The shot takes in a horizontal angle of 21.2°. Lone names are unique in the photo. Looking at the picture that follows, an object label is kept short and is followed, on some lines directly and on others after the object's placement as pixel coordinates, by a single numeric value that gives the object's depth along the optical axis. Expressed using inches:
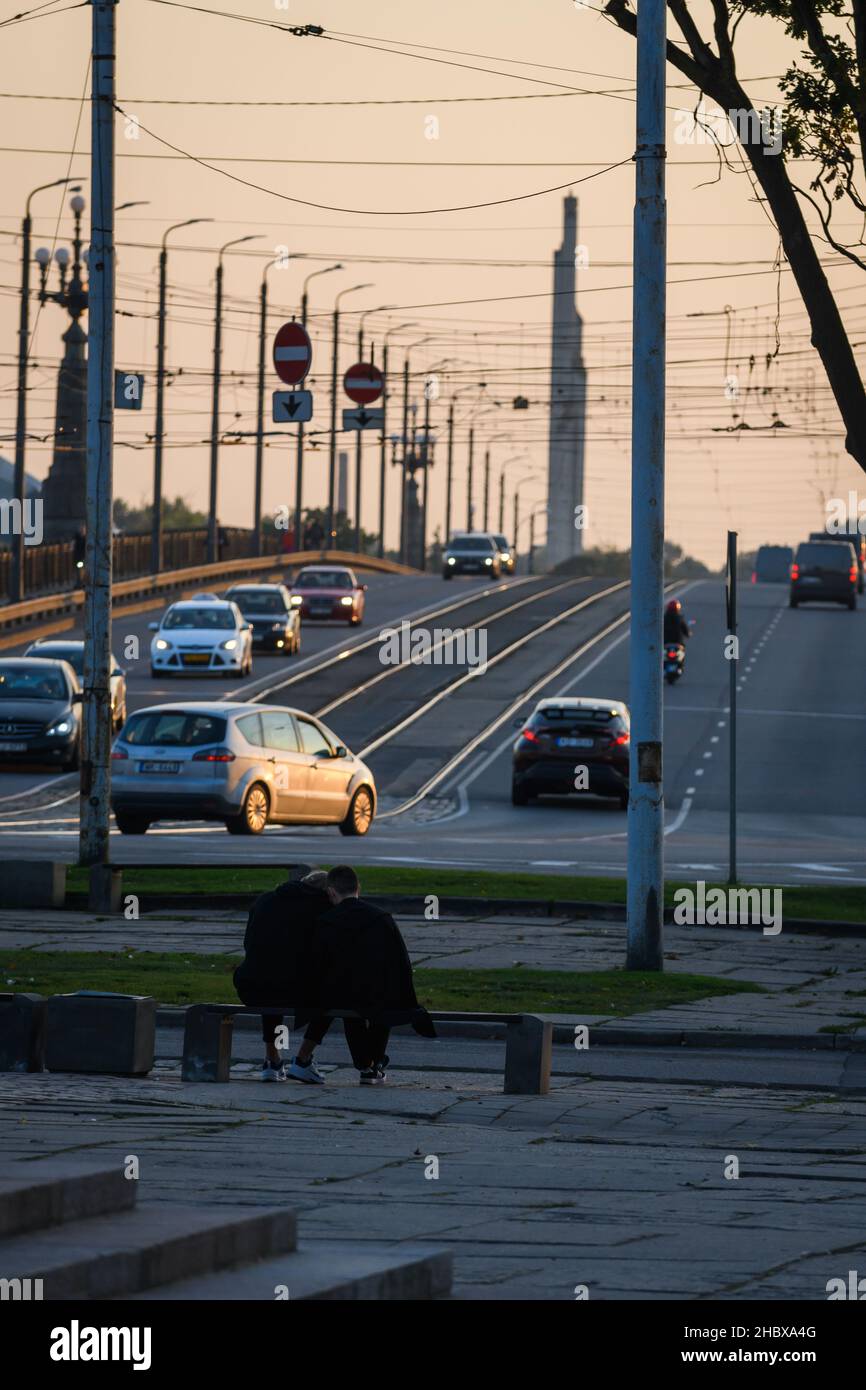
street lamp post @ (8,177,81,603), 2246.6
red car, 2600.9
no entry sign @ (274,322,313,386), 1462.8
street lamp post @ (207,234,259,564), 2940.5
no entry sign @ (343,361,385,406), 1796.3
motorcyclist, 2047.2
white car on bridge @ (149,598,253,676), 1993.1
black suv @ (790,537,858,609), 2832.2
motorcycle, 2052.8
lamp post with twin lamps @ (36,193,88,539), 2266.2
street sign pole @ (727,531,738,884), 867.4
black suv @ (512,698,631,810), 1369.3
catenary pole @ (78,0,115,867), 898.7
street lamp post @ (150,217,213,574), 2610.7
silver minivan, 1098.7
